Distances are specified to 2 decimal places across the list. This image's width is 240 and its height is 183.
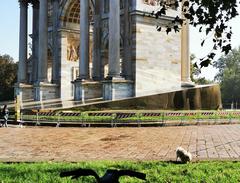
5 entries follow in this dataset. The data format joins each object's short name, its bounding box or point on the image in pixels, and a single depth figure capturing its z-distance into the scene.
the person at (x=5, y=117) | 21.86
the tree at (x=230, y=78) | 78.94
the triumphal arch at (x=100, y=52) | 30.94
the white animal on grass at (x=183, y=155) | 8.58
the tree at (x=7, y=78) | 59.84
